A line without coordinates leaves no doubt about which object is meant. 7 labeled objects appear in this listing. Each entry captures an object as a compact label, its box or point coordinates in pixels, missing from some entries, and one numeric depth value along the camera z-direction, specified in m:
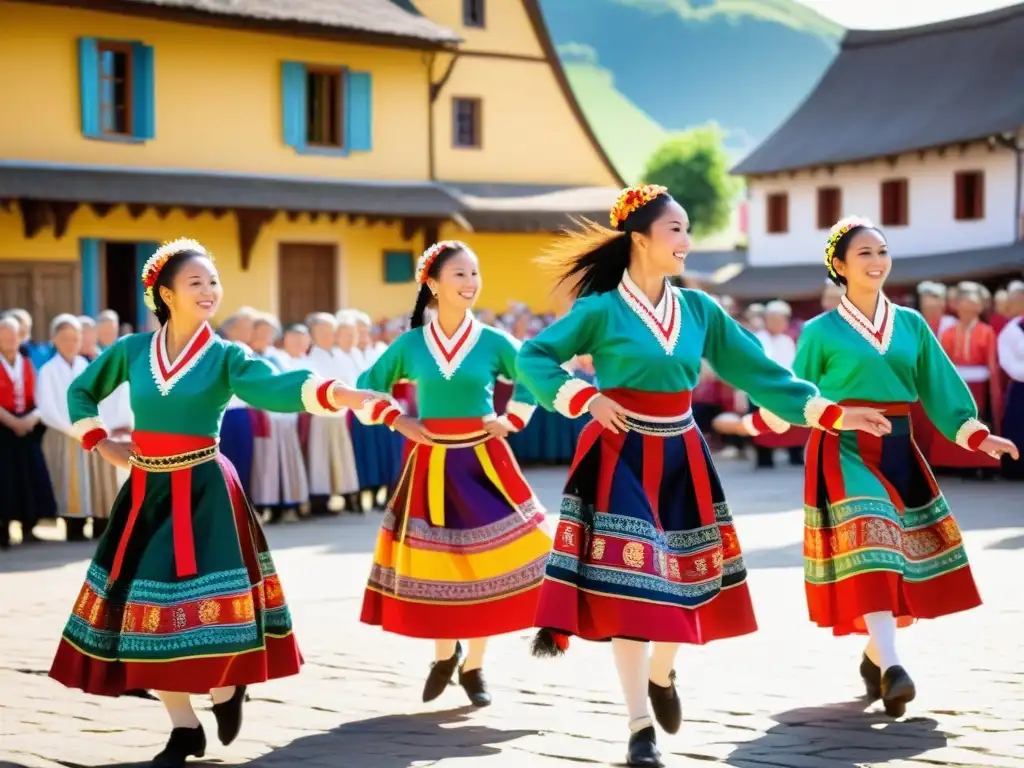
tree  79.56
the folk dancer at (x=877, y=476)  6.95
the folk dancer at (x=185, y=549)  6.18
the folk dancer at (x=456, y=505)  7.34
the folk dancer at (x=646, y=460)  6.08
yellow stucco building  22.41
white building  34.47
